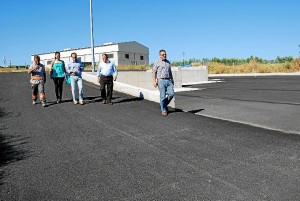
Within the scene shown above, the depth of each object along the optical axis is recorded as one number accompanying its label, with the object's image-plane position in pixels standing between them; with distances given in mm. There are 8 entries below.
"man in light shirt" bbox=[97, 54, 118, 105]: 10547
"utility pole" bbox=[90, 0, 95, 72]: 19234
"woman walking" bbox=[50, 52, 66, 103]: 10398
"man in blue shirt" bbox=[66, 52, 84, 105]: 10320
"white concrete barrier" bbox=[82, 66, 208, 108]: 12339
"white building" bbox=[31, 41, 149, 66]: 67625
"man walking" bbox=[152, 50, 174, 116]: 8797
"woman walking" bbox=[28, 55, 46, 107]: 9969
